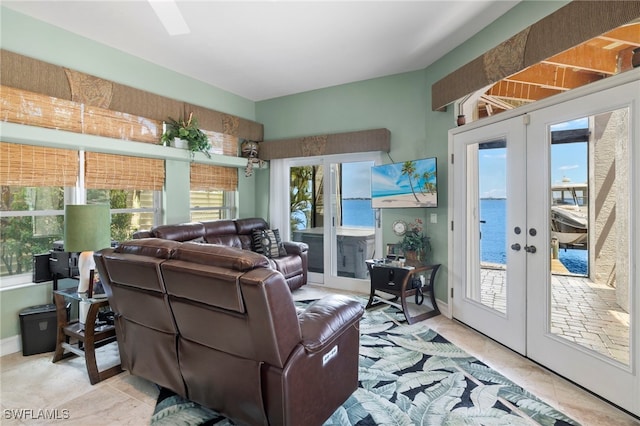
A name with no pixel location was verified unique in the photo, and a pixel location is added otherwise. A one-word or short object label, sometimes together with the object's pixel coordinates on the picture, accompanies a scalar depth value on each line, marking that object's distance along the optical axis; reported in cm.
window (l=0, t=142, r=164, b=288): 288
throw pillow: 448
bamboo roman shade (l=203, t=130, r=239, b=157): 475
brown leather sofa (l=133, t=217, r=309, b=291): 385
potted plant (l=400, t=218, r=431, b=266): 384
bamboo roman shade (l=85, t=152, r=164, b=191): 341
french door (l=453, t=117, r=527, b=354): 274
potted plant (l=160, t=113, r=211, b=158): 404
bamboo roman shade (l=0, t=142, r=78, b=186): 280
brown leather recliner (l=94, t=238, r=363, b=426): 149
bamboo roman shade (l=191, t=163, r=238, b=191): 459
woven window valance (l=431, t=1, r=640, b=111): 195
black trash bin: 274
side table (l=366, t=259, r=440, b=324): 345
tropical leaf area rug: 191
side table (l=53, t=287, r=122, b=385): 230
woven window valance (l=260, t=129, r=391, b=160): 430
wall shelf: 270
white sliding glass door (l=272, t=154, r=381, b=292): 464
